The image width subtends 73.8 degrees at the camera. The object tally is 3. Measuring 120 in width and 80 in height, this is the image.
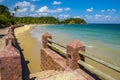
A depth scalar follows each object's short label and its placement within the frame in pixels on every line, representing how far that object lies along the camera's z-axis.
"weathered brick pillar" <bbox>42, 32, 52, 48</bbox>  4.39
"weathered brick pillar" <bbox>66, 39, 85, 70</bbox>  2.75
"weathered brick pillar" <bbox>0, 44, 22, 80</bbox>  1.85
